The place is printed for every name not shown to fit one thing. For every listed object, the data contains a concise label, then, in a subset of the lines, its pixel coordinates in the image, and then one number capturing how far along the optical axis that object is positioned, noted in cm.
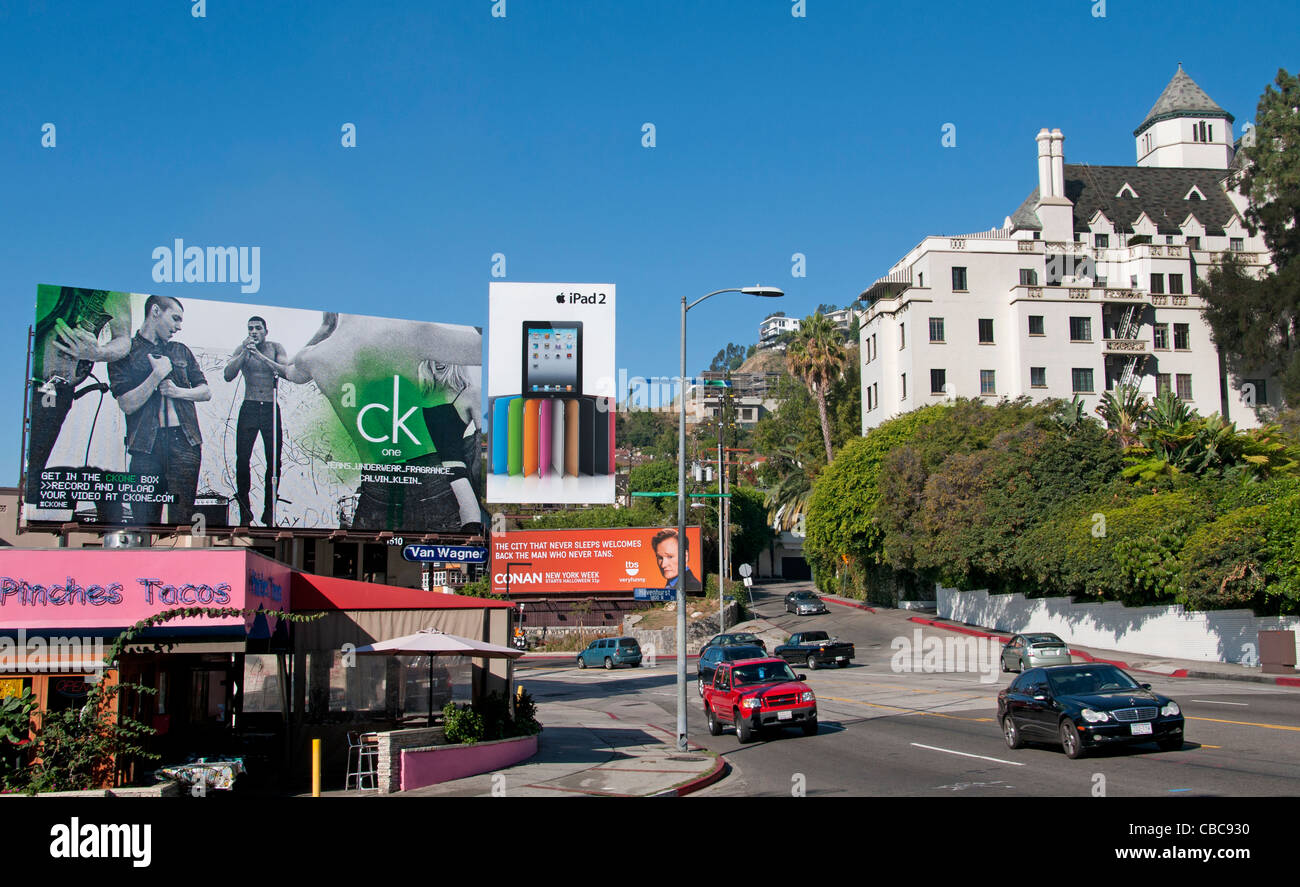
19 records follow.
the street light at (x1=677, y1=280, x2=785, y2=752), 2066
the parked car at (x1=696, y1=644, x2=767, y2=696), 3075
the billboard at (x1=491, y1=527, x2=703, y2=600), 6397
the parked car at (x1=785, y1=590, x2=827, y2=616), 6338
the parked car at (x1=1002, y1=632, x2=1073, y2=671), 3406
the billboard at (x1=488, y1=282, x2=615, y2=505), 4372
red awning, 1861
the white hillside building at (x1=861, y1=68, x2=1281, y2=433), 6788
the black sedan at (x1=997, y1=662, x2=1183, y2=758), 1578
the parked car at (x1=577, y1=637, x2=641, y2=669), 4909
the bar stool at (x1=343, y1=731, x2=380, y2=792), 1655
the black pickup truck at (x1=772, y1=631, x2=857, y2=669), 4219
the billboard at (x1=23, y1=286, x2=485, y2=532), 3388
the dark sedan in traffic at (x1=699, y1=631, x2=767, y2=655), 4184
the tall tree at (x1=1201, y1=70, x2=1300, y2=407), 6638
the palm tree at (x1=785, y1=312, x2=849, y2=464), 8100
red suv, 2220
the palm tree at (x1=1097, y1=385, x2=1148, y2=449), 4912
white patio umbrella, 1684
